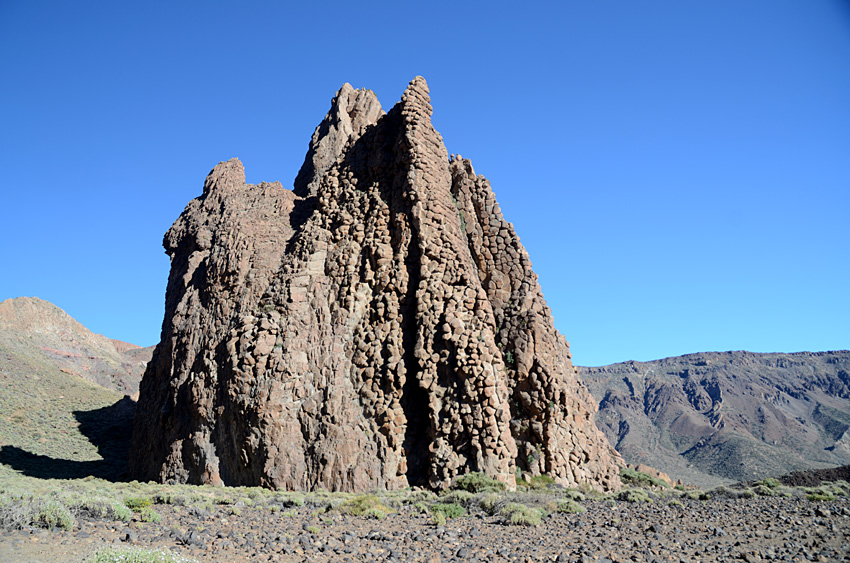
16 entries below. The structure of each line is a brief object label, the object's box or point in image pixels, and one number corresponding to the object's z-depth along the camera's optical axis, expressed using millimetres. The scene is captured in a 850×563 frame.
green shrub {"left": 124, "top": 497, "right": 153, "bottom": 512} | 11921
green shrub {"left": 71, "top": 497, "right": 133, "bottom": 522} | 10586
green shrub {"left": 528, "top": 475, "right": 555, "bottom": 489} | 17172
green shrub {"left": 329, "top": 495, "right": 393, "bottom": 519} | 12969
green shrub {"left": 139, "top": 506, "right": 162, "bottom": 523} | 10703
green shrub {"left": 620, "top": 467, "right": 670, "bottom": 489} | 22106
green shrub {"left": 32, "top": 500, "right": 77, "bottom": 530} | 9234
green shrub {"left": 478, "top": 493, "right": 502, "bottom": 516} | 13648
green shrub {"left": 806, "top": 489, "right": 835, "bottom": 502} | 18638
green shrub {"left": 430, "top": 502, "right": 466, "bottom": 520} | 13157
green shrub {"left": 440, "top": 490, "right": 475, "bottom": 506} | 14398
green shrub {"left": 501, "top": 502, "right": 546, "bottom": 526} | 12469
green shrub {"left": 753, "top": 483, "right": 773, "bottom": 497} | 20528
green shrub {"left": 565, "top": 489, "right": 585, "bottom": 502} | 16094
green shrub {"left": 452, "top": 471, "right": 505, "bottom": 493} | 15558
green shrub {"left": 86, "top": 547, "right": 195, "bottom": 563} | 7078
